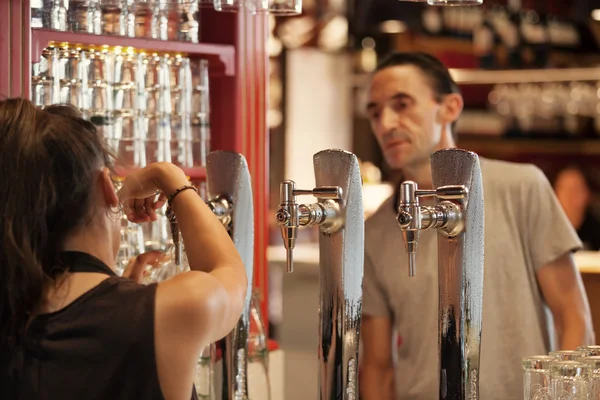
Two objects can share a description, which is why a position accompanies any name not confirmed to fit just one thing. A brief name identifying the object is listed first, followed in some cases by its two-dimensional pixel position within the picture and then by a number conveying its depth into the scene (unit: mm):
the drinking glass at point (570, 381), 1748
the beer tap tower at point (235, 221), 1992
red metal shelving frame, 2678
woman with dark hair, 1606
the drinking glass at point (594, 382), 1754
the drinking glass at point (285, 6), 2037
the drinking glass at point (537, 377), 1773
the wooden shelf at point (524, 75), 7456
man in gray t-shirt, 2503
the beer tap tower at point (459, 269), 1801
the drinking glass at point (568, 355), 1814
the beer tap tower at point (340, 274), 1810
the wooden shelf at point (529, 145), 7703
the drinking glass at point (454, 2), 1943
